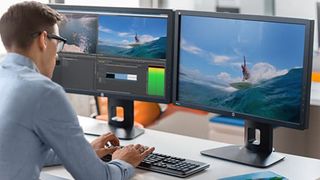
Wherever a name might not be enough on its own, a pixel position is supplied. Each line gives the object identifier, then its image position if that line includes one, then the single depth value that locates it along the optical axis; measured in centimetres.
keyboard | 209
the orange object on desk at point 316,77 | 328
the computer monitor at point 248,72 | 208
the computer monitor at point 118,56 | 246
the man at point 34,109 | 177
